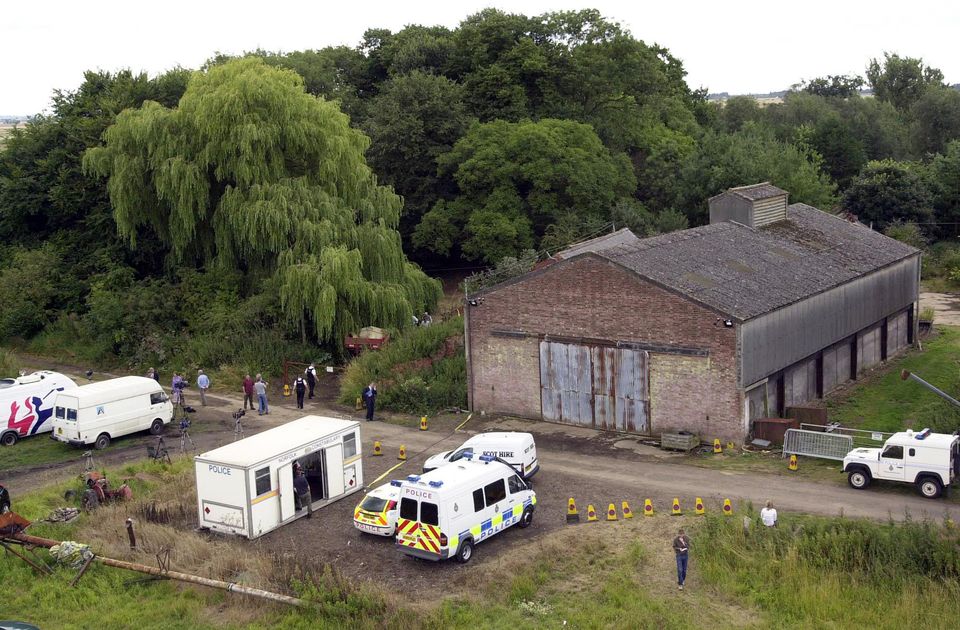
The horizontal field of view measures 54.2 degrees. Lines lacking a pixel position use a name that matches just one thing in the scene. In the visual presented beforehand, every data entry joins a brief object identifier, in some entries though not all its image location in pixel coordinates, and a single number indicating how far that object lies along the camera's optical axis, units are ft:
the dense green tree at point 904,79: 370.12
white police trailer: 77.05
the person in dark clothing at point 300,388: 121.90
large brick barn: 98.63
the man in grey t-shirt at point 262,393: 119.44
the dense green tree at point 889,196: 215.10
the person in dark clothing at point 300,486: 81.61
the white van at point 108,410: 105.81
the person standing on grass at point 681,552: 65.51
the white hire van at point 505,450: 87.86
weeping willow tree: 138.92
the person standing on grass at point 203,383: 125.49
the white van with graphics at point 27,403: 110.22
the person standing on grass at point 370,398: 114.62
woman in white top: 71.51
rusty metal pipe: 65.82
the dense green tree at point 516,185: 183.93
